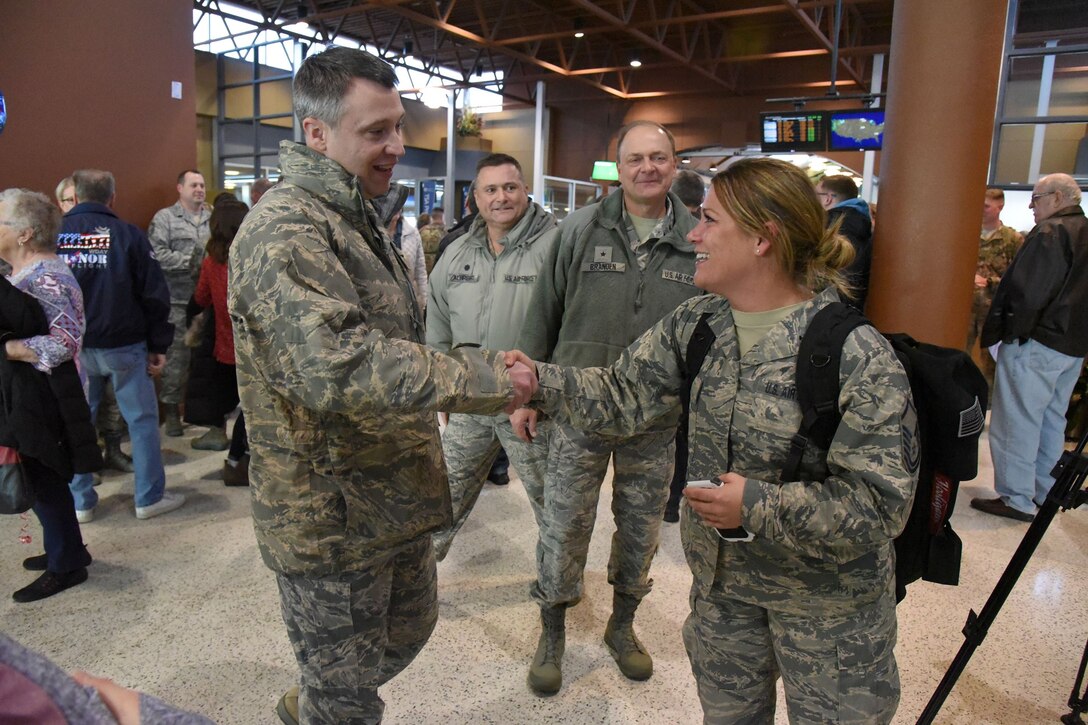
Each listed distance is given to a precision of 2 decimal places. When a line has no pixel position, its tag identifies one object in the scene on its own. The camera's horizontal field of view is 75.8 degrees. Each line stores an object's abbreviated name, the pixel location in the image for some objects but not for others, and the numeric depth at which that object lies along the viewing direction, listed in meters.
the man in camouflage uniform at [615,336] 2.28
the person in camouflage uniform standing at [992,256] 5.60
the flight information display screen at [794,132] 6.44
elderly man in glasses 3.81
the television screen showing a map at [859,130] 6.07
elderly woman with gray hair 2.66
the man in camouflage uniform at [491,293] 2.78
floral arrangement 16.80
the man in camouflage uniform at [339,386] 1.24
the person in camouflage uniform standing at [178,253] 4.96
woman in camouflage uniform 1.22
